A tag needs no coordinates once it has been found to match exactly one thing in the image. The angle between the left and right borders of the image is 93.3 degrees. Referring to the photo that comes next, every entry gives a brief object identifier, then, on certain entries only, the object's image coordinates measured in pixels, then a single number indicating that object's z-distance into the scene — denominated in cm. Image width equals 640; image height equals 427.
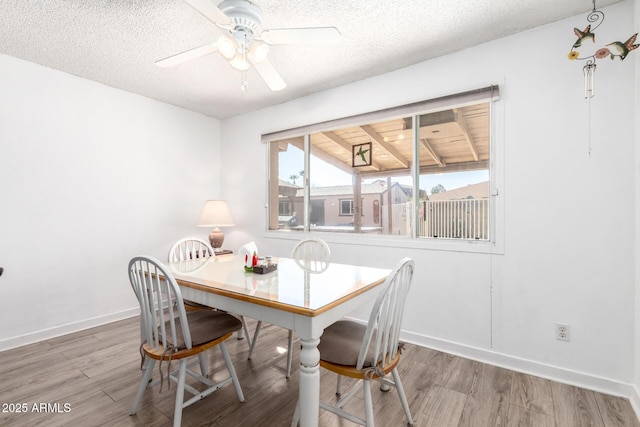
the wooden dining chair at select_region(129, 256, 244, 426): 150
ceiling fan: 161
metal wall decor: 175
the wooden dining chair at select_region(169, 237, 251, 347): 220
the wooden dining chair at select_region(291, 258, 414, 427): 132
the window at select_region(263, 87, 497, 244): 241
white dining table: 128
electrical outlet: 200
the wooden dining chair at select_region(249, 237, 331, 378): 223
